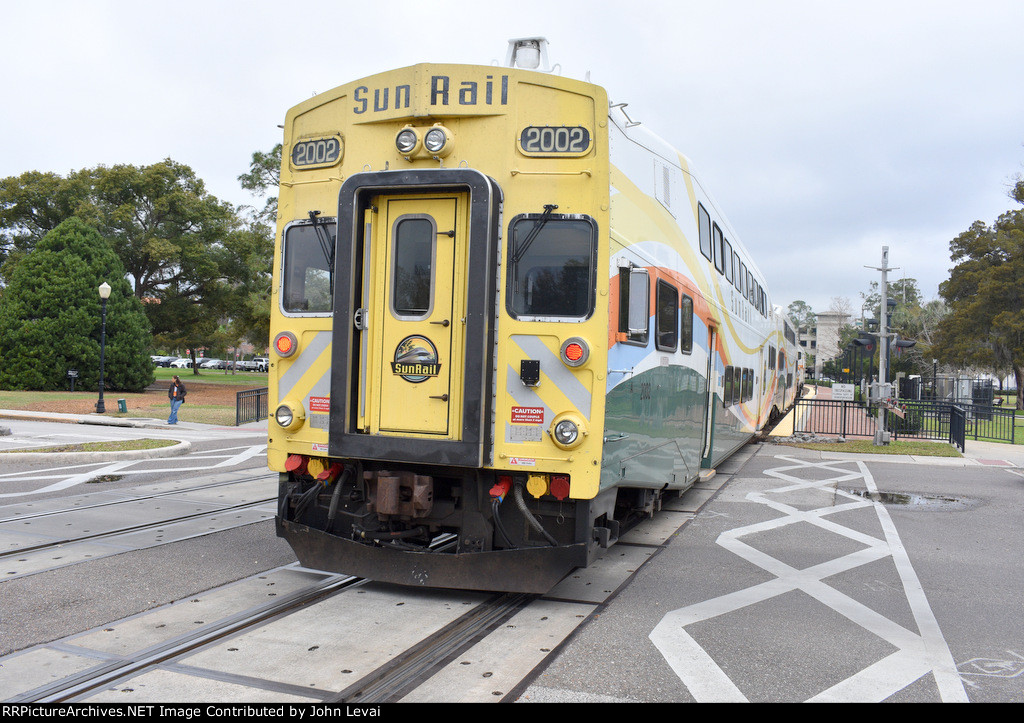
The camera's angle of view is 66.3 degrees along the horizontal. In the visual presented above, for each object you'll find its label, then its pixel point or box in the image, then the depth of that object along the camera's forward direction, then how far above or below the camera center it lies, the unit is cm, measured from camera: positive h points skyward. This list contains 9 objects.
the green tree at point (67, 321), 3122 +165
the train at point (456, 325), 539 +34
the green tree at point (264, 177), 3788 +929
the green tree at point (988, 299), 4350 +505
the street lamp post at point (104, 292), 2267 +203
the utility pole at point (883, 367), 1978 +45
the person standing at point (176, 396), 2134 -87
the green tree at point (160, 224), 3716 +685
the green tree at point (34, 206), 3686 +740
